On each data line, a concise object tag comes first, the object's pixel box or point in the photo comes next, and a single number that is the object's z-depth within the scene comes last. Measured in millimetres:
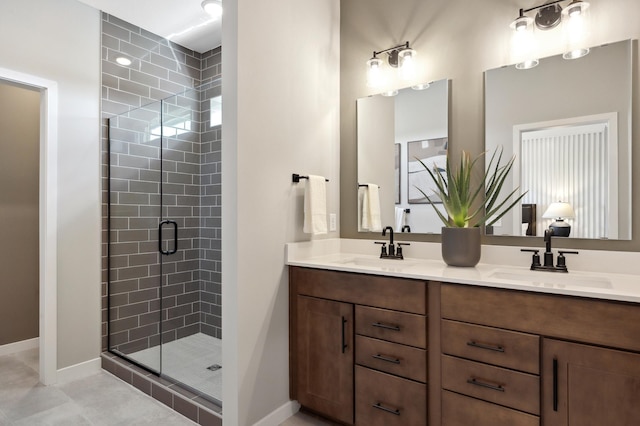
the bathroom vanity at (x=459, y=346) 1220
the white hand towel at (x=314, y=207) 2107
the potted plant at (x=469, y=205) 1838
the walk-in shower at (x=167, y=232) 2895
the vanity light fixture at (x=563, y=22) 1722
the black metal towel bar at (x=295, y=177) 2127
